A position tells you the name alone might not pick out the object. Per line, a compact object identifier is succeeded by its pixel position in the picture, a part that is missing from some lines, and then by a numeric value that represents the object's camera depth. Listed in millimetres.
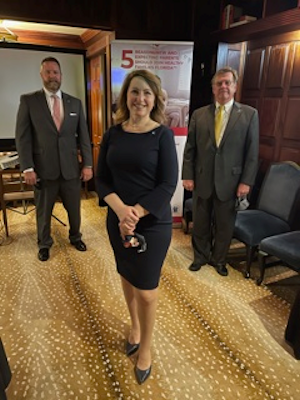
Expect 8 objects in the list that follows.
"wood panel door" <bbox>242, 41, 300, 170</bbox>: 2641
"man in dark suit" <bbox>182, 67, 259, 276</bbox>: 2189
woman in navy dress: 1299
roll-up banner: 2945
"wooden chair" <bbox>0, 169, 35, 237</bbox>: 3055
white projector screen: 4293
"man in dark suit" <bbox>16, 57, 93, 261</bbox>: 2463
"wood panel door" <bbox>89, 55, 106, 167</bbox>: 4032
